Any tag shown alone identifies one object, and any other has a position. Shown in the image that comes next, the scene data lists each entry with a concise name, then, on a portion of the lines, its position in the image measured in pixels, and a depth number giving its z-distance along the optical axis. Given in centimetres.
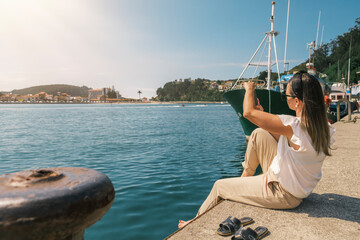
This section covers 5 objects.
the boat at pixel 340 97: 2394
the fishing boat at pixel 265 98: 1326
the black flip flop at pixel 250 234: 239
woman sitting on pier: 250
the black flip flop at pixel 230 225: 257
